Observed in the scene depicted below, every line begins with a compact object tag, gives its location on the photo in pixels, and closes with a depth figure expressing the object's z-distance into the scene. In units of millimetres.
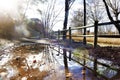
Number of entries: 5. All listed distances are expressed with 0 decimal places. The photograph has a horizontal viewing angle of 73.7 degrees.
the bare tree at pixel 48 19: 17298
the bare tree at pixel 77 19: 16402
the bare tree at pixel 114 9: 5904
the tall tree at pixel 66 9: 7492
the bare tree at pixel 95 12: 15902
